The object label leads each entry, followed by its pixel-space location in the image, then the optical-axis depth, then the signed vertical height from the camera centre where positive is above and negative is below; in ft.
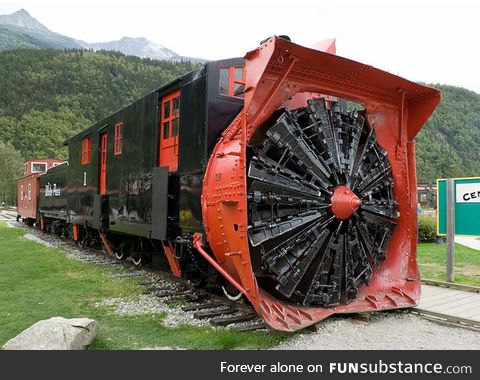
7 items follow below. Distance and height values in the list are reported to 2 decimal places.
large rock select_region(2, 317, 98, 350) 13.25 -4.00
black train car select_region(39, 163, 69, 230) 50.80 +0.89
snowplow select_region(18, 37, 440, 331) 15.71 +1.09
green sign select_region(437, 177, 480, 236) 25.91 +0.21
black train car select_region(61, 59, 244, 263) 19.19 +2.72
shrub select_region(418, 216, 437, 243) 52.03 -2.32
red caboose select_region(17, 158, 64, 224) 75.20 +2.80
